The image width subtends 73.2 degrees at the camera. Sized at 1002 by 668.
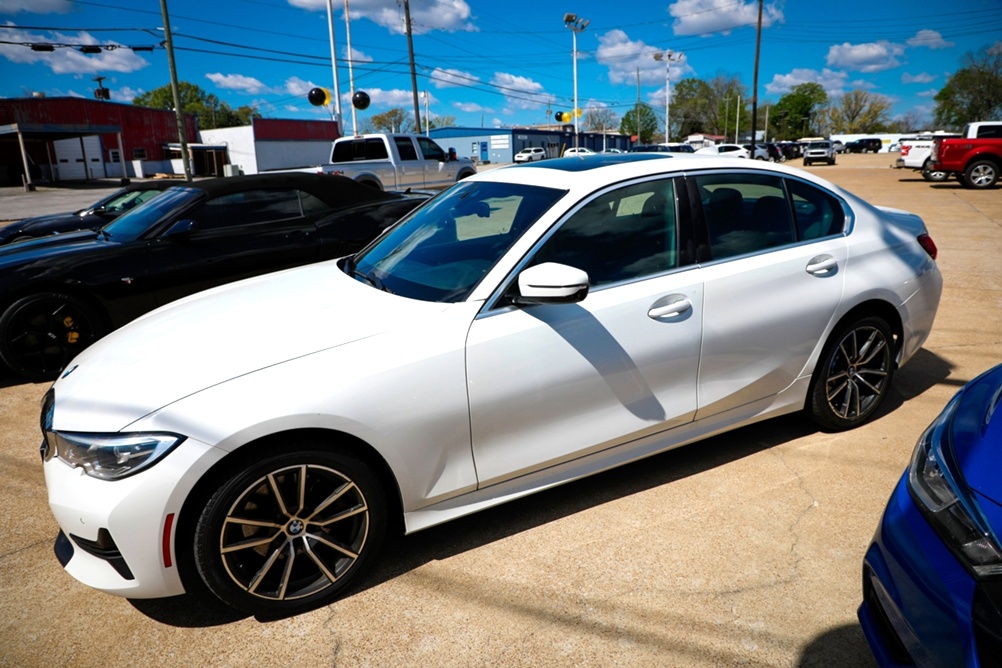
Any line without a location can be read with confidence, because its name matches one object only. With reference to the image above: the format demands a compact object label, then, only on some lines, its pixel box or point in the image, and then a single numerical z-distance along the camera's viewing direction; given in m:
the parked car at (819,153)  46.25
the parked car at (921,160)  22.70
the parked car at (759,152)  43.00
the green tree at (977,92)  78.62
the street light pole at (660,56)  63.34
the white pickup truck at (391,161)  14.87
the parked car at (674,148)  31.88
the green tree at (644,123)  128.25
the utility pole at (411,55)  31.55
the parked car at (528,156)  49.05
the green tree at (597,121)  120.56
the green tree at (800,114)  132.75
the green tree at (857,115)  129.88
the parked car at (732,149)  37.76
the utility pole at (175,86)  20.42
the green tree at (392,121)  115.06
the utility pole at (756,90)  43.72
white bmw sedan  2.37
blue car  1.51
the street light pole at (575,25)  48.88
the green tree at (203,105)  117.31
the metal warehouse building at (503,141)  83.06
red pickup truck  19.77
